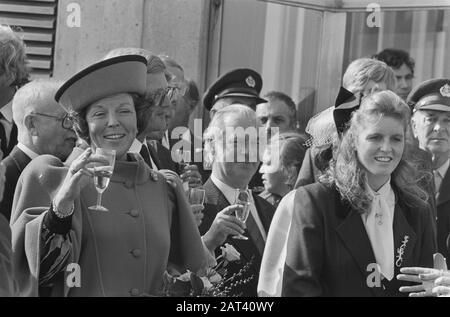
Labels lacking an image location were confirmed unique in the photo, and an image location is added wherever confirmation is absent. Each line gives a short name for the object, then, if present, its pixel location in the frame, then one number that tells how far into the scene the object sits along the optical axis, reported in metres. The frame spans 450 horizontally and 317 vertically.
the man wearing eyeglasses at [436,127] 10.90
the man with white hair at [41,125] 9.26
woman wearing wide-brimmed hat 7.92
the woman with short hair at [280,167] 11.10
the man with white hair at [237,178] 9.58
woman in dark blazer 8.57
